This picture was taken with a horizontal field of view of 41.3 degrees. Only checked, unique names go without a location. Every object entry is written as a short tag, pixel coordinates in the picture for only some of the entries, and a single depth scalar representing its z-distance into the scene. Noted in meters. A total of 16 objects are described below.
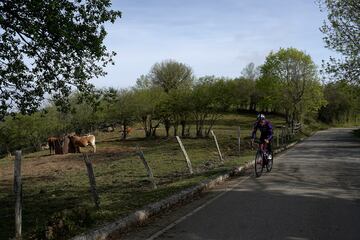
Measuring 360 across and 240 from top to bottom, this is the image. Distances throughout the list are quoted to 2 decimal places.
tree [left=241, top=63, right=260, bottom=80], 100.71
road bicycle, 15.50
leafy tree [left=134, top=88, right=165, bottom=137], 45.06
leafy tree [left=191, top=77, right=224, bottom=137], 42.72
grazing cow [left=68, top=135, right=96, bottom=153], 32.47
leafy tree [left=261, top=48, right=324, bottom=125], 53.56
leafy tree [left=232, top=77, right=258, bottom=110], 81.66
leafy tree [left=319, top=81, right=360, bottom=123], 79.19
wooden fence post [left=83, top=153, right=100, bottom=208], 9.55
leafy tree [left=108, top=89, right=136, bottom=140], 45.16
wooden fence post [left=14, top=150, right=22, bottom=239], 7.10
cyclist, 15.62
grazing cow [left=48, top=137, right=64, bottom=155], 33.03
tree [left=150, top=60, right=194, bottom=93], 76.50
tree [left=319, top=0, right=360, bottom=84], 29.47
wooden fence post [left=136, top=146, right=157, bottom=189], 12.33
